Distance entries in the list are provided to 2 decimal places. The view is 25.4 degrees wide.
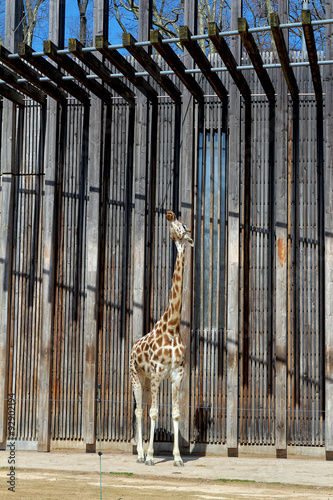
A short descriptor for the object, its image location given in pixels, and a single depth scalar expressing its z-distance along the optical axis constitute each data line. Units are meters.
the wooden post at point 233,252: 12.04
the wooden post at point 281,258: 11.88
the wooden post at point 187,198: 12.22
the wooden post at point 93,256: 12.44
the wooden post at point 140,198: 12.48
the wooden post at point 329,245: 11.76
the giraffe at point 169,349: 11.09
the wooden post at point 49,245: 12.64
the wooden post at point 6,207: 12.88
